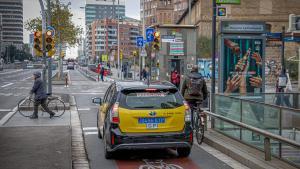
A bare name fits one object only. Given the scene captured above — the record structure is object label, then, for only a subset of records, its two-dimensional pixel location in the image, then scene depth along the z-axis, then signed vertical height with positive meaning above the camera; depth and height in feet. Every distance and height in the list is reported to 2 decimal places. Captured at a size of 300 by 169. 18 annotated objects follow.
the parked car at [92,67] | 336.20 -6.84
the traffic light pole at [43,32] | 74.59 +3.64
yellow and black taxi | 31.45 -3.79
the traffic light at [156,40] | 88.43 +2.83
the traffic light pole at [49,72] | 79.50 -2.39
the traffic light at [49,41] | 73.97 +2.28
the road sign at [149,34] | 100.69 +4.46
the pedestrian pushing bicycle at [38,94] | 57.41 -4.09
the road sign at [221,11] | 47.11 +4.11
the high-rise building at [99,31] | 597.93 +31.48
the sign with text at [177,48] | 90.89 +1.51
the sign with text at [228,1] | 46.84 +5.07
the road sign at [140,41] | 125.59 +3.80
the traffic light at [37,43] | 72.90 +1.99
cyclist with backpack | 41.70 -2.65
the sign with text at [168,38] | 87.51 +3.13
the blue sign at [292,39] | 105.54 +3.55
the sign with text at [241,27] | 52.03 +3.01
